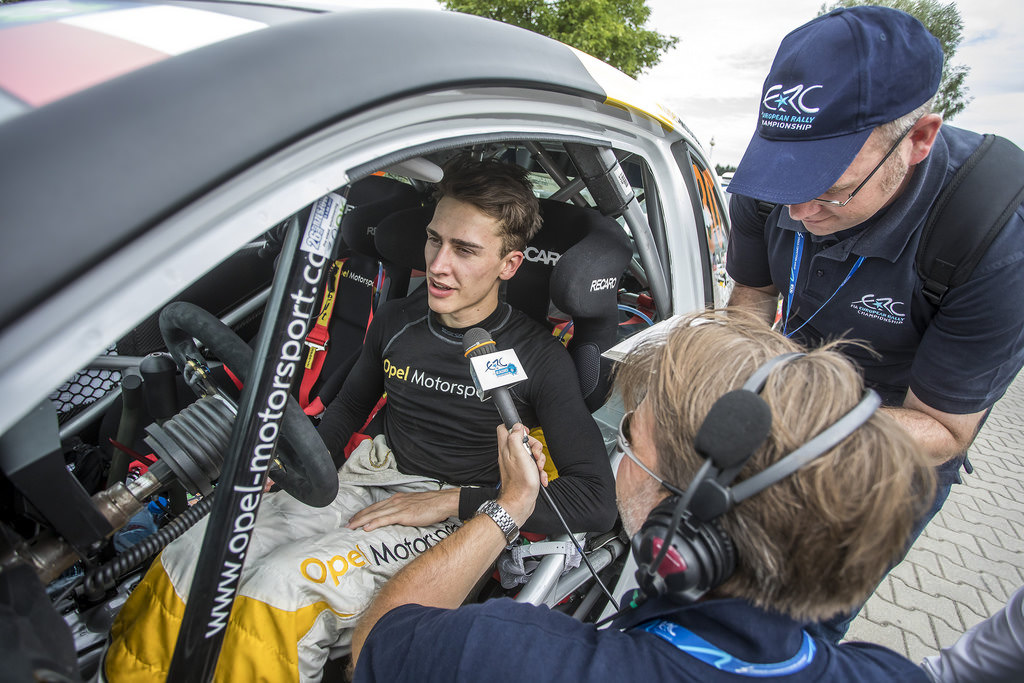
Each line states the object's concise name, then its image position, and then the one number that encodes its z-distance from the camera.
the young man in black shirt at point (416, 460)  1.12
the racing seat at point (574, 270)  1.61
